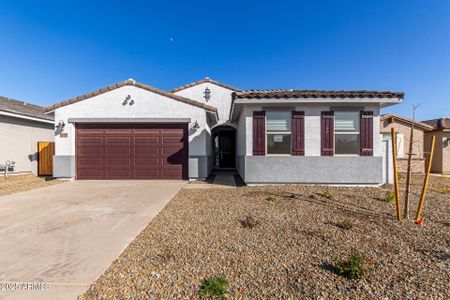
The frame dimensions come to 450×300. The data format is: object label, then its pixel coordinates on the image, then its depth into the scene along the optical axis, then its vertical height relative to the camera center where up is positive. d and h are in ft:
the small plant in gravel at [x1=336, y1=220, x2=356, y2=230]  12.66 -4.82
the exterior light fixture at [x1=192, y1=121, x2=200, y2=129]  31.48 +3.61
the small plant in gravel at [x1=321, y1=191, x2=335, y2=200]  20.39 -4.75
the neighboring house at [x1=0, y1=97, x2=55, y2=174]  34.71 +2.78
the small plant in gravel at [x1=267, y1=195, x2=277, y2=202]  19.19 -4.76
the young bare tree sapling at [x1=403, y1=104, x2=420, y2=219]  13.84 -2.58
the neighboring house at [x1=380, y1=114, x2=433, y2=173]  40.68 +2.51
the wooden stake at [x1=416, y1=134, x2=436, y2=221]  13.87 -3.20
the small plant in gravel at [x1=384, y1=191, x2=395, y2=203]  18.97 -4.67
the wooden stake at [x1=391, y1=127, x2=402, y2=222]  13.98 -2.36
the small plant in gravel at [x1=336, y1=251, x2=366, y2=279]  7.92 -4.74
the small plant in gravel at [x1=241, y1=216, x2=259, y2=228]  13.15 -4.89
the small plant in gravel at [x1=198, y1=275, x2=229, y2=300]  7.10 -5.01
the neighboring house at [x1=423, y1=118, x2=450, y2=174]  42.27 -0.12
